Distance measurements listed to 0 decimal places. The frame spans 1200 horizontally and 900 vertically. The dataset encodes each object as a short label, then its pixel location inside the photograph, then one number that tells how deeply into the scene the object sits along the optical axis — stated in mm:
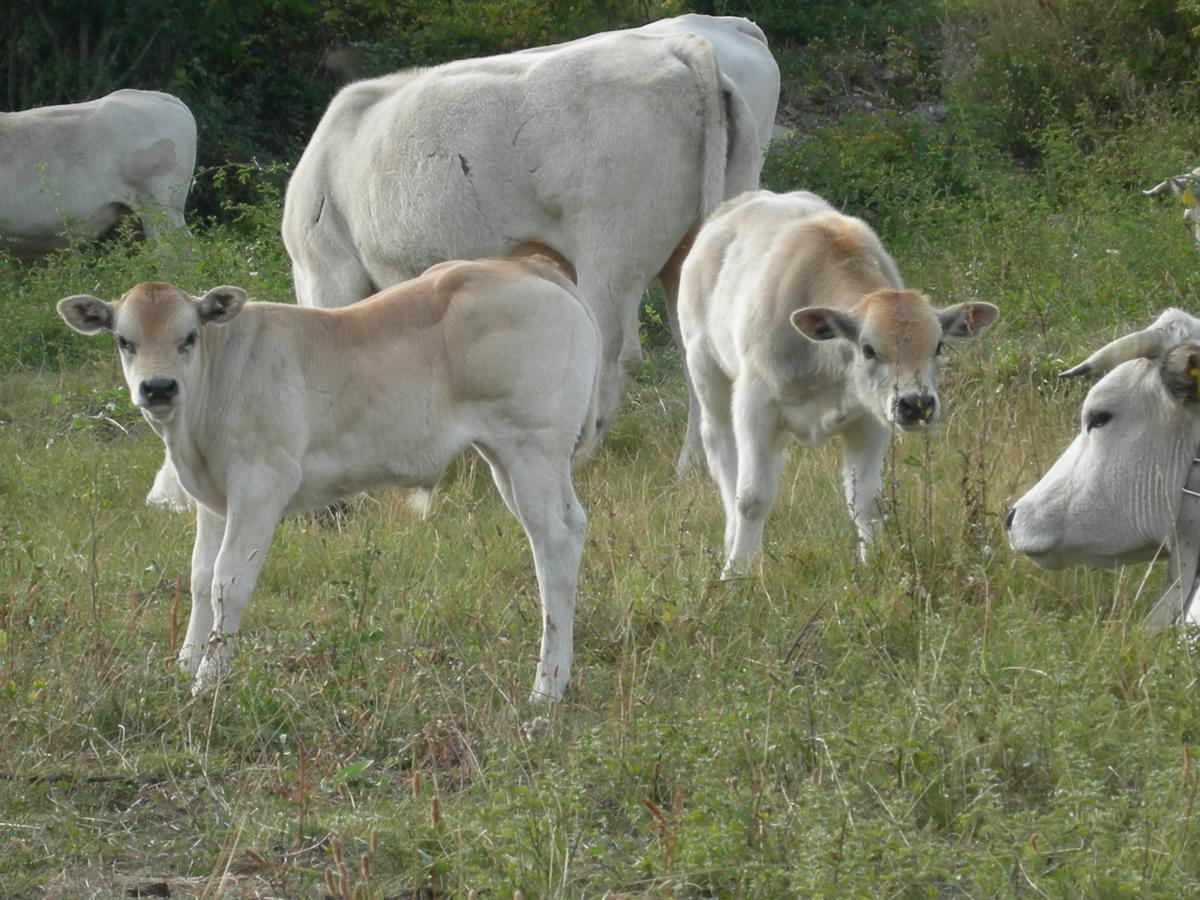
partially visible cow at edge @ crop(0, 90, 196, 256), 29516
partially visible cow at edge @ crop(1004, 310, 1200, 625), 11773
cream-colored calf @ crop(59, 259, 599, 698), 12984
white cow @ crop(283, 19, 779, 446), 18937
